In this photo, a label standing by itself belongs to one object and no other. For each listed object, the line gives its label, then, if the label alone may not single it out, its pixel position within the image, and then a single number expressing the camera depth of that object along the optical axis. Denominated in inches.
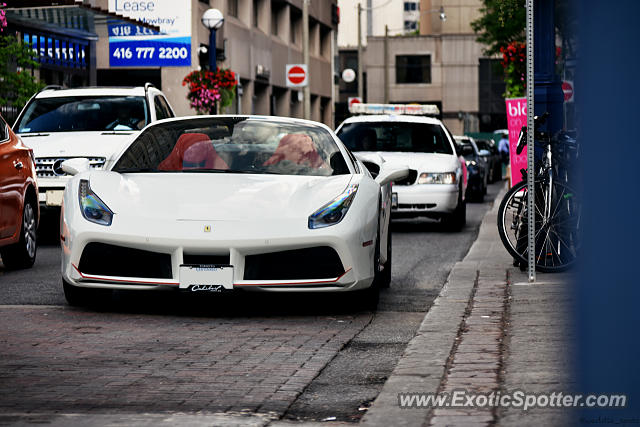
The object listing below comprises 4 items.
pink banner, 636.7
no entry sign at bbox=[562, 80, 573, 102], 441.6
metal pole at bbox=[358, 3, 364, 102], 2415.5
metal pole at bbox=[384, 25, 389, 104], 2859.3
